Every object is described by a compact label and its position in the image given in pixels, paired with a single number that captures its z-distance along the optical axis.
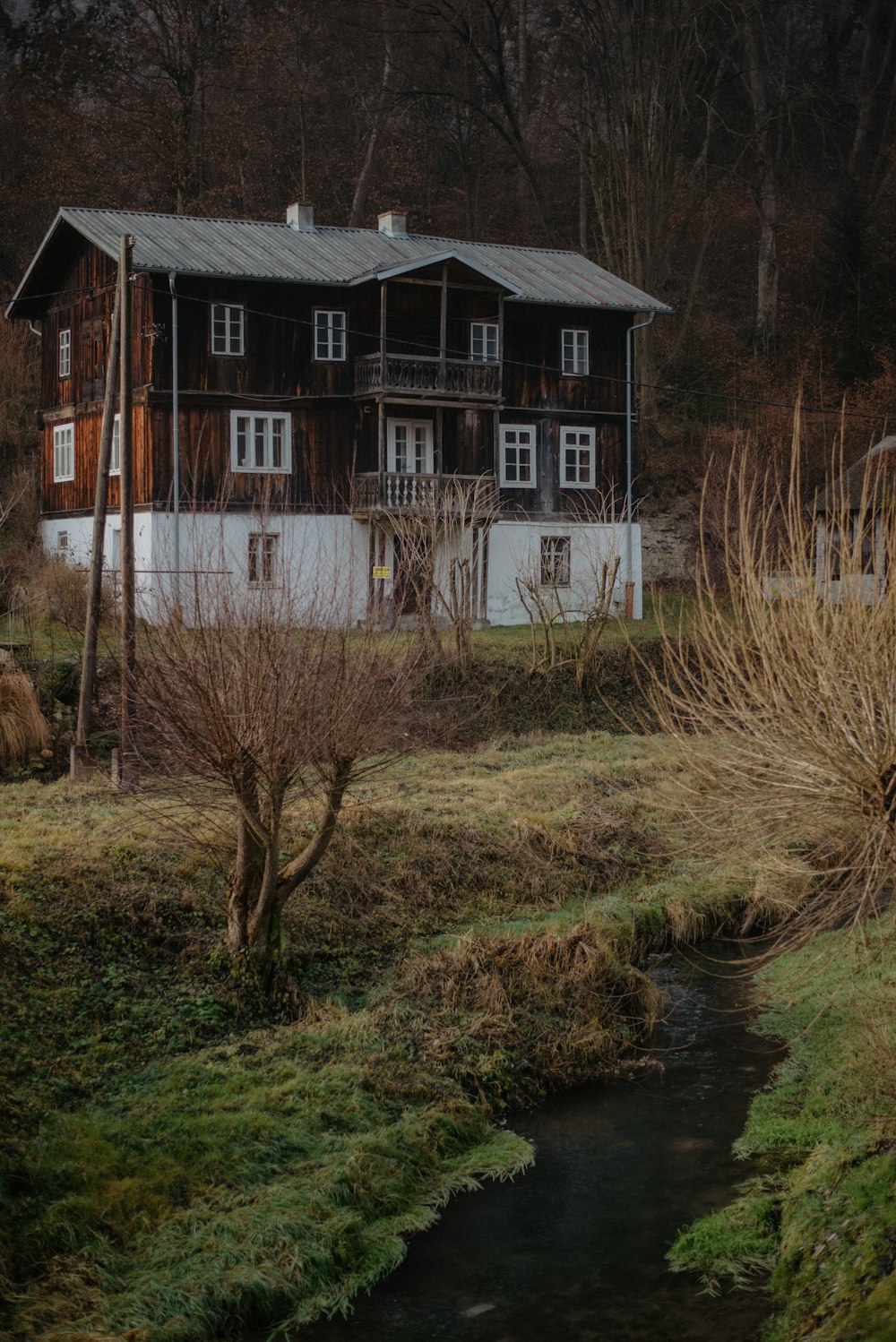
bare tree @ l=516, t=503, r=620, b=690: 28.08
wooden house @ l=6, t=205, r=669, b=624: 31.36
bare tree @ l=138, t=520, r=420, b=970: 13.12
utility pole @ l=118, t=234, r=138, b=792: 16.75
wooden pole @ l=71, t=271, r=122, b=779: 18.83
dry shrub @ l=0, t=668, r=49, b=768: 20.38
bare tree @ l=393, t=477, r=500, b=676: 24.94
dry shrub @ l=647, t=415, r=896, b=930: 9.55
